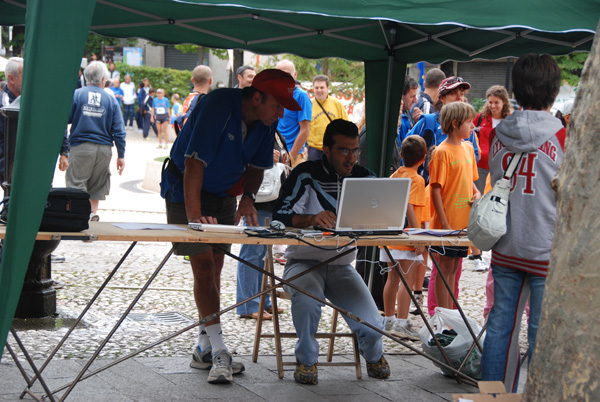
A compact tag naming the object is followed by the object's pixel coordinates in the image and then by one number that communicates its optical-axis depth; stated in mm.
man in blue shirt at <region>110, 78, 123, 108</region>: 27625
